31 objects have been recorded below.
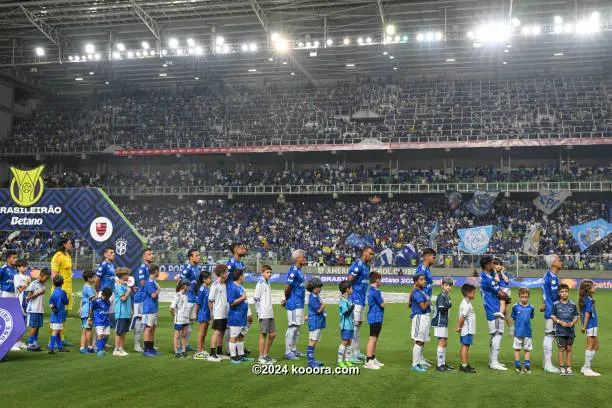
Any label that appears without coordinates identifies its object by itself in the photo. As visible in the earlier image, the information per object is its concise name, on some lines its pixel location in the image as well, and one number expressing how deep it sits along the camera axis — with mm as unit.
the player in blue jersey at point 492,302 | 10992
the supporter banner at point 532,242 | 36812
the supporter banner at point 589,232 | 34438
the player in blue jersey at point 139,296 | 12625
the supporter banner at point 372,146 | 42906
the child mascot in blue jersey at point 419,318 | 10648
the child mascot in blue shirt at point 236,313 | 11164
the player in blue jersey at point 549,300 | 10945
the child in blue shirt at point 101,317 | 11977
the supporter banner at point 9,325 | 11328
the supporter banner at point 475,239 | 35078
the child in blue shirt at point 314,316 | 10755
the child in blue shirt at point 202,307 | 11891
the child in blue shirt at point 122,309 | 12117
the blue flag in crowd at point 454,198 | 44406
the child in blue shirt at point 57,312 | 12375
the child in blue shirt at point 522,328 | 10797
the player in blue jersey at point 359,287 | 11289
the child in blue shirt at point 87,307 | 12508
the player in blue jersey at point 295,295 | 11281
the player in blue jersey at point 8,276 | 13680
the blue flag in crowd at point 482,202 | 43188
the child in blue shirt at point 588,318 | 10695
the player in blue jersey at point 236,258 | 11539
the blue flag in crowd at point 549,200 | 42125
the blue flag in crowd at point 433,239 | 38469
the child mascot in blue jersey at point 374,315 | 10812
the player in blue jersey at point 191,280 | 12281
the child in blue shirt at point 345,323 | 10688
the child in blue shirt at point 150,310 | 12172
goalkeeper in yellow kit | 14195
